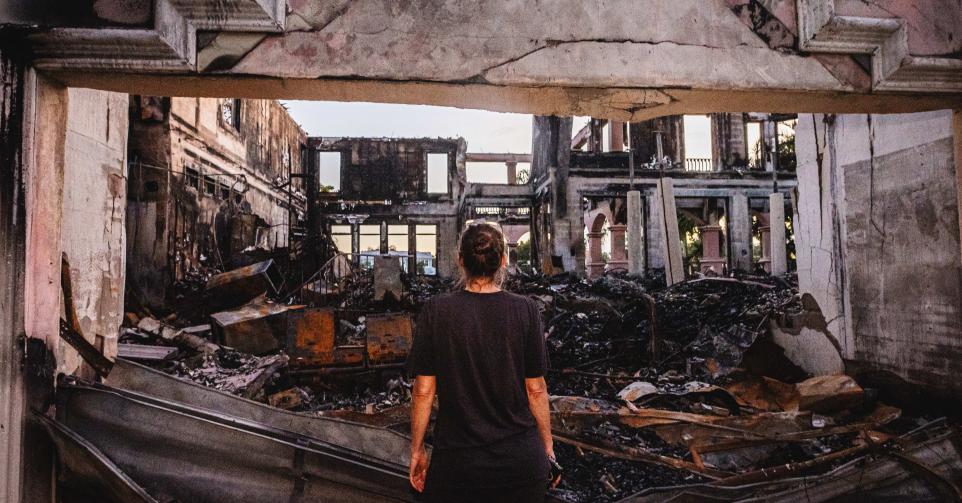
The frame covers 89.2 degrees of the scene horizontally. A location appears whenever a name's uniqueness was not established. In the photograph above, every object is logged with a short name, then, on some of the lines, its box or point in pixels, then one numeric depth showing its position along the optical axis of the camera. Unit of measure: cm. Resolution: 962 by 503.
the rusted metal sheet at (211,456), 249
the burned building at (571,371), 229
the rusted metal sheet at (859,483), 289
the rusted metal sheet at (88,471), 230
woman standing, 188
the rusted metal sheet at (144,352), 654
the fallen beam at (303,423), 304
